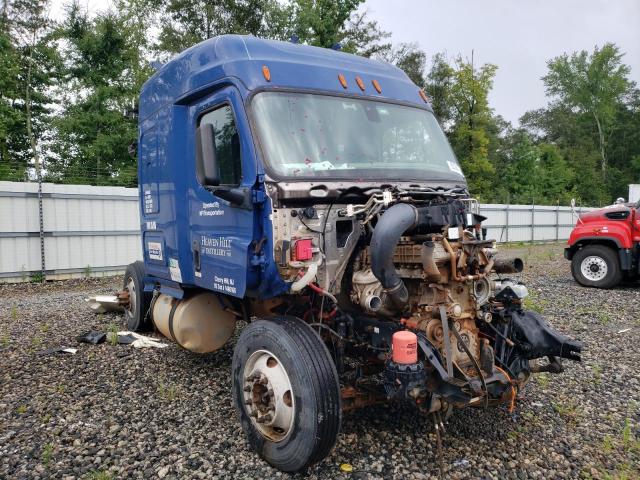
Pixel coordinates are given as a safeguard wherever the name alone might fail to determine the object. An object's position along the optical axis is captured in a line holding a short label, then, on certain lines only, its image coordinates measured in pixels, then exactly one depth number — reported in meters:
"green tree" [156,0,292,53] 26.05
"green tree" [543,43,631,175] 51.53
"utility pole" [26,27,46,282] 21.97
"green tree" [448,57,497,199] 31.11
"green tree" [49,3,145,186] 21.44
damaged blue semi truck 3.30
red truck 10.32
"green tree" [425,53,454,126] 32.94
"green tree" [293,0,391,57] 24.30
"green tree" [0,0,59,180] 21.84
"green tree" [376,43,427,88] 34.09
